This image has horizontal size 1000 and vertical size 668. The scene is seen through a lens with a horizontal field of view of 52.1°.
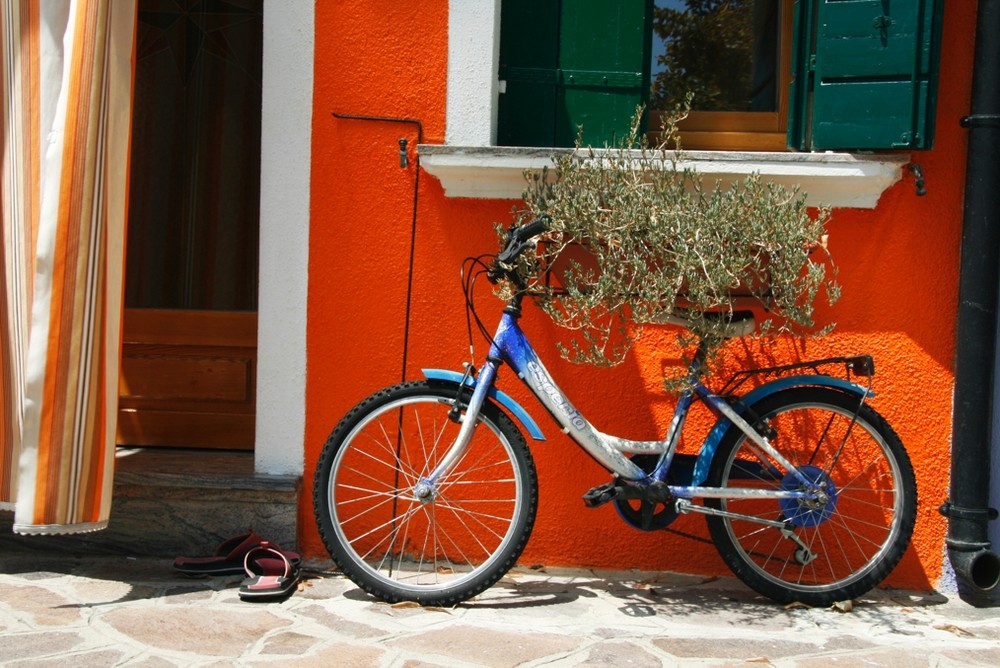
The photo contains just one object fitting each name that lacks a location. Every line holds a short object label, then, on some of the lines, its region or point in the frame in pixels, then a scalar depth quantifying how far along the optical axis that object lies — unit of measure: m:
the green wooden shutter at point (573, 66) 4.24
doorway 4.98
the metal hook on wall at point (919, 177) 3.97
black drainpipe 3.91
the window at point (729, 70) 3.91
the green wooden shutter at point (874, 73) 3.89
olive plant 3.39
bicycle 3.74
